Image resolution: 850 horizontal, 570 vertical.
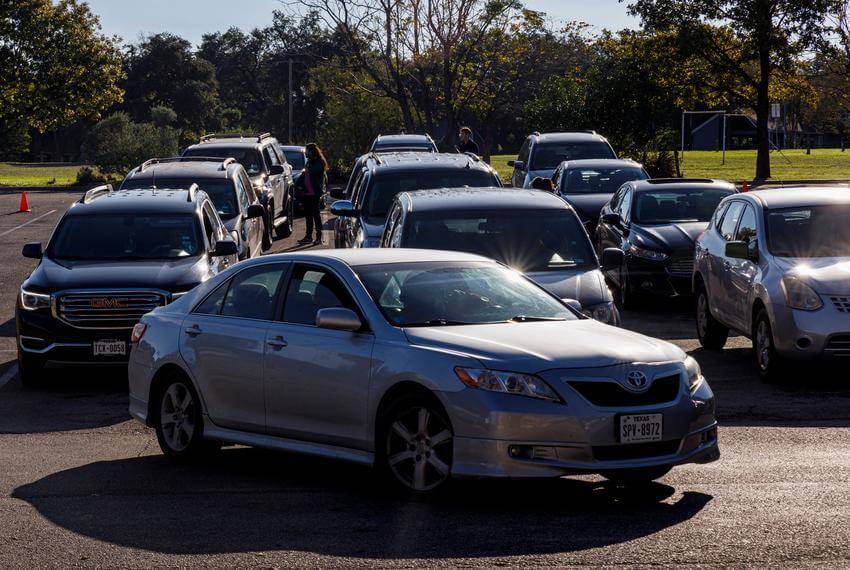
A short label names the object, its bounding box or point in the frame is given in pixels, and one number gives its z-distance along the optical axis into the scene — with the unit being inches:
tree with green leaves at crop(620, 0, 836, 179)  1781.5
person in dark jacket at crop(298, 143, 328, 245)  1087.0
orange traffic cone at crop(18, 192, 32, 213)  1504.7
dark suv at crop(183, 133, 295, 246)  1038.4
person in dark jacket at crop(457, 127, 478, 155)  1218.0
